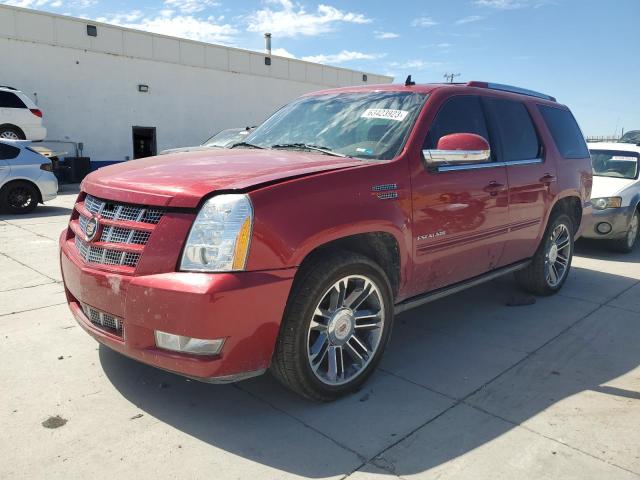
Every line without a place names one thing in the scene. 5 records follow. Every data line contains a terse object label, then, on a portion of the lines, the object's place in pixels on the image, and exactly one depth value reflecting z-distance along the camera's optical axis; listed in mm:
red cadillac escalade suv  2613
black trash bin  16281
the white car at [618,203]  7504
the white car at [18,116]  14508
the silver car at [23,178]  9711
